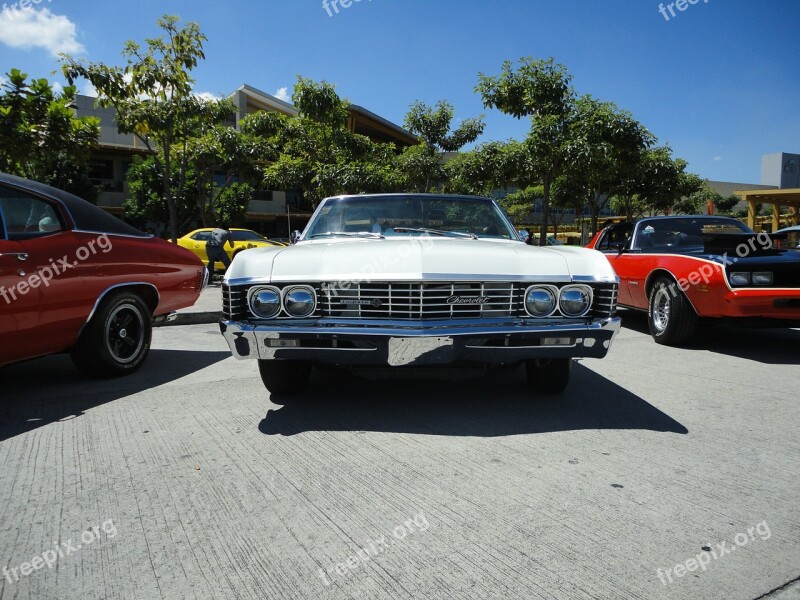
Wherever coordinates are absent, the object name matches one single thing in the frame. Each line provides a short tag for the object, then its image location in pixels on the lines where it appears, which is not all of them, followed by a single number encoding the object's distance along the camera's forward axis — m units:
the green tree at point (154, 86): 13.56
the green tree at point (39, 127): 10.00
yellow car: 16.42
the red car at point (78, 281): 3.72
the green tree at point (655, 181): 26.38
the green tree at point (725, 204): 66.00
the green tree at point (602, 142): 14.30
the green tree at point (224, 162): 20.11
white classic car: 3.19
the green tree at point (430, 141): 21.52
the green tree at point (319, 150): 18.92
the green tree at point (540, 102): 14.20
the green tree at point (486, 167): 16.16
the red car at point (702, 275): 5.44
